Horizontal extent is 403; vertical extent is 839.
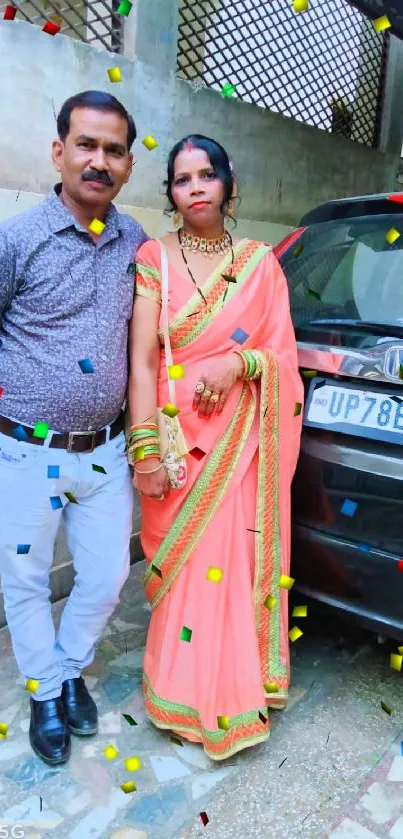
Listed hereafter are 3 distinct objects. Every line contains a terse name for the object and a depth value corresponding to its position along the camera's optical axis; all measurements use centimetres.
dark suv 214
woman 212
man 197
